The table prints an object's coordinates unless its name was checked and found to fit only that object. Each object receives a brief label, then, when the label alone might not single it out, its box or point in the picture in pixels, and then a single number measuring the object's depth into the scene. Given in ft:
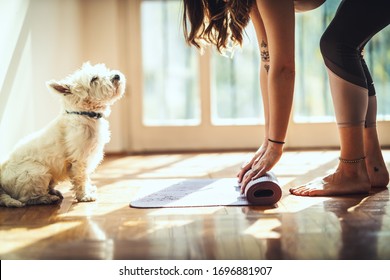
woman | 8.76
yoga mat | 8.65
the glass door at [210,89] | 13.46
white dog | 8.89
